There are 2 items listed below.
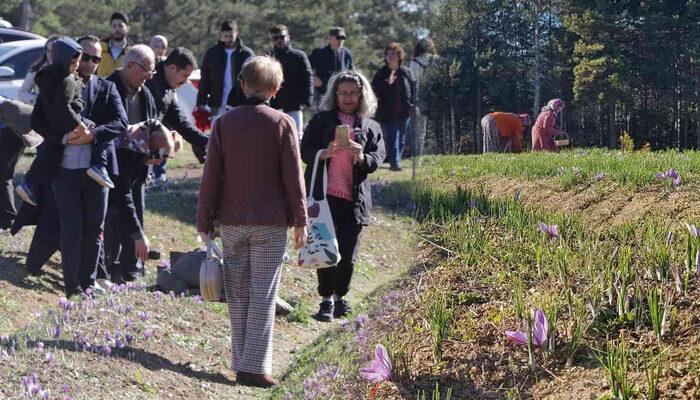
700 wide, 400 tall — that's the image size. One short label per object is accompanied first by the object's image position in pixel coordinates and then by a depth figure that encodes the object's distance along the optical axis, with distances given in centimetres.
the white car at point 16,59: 1752
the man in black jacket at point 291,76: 1166
